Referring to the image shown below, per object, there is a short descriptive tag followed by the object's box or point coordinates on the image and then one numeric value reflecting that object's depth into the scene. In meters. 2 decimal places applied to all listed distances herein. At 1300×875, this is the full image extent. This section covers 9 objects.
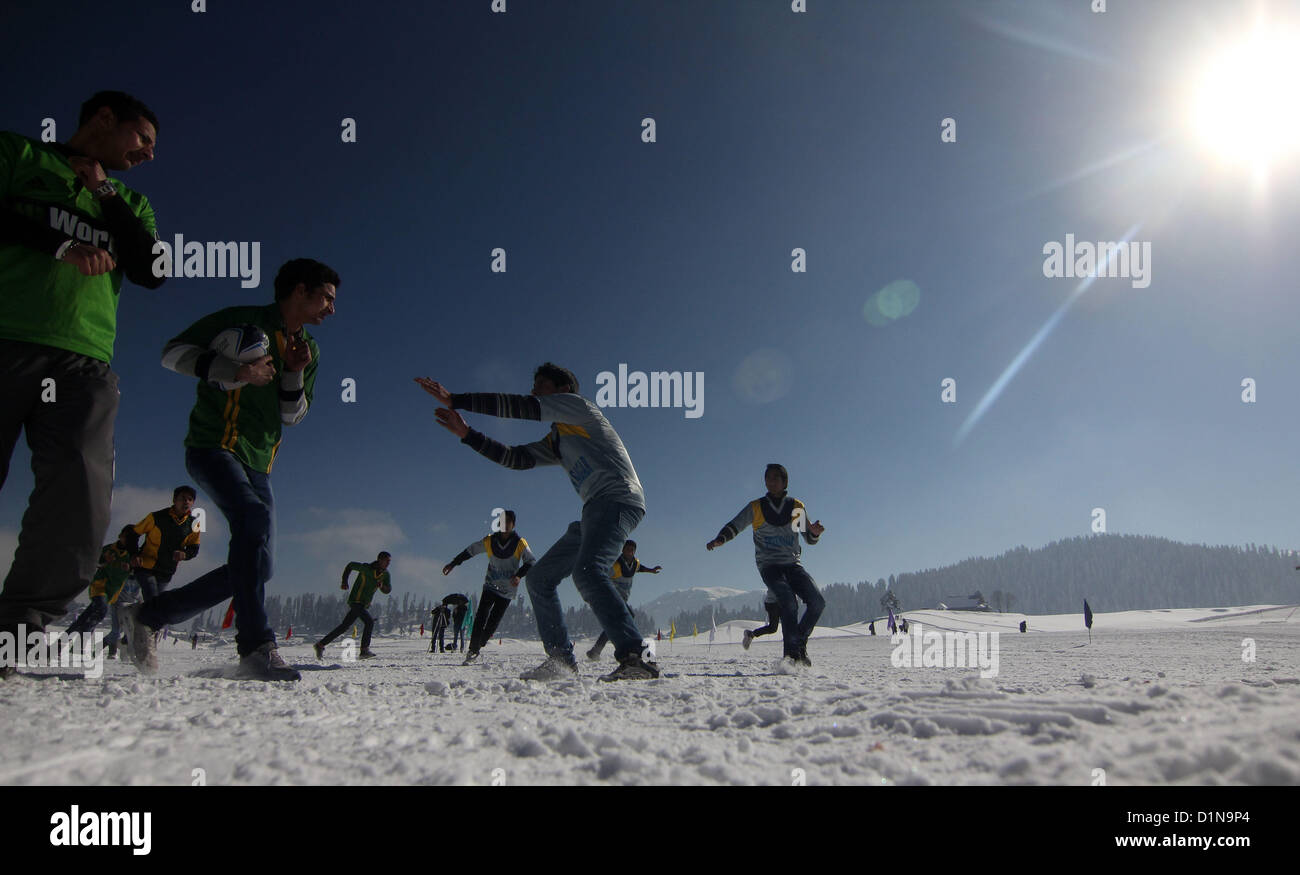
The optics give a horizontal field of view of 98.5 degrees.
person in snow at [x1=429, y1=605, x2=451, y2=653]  13.45
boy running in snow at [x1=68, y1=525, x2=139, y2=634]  8.65
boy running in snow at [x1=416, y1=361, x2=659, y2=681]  3.50
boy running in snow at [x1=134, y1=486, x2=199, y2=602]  7.04
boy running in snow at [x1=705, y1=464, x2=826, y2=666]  5.57
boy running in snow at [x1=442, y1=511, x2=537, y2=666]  7.88
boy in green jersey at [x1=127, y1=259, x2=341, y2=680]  2.94
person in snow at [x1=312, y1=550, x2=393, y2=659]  9.93
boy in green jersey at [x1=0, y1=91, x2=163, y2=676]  2.27
